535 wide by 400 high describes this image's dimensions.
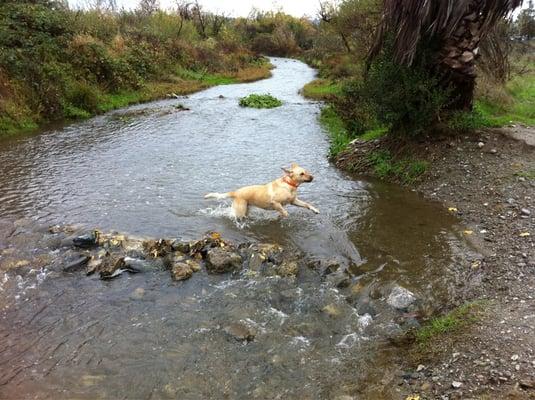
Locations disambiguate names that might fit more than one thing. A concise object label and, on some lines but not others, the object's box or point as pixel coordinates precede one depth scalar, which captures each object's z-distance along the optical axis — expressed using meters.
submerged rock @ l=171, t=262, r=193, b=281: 7.35
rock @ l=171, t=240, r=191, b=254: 8.12
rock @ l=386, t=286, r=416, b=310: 6.40
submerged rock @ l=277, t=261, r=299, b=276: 7.36
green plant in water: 25.78
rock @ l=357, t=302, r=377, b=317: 6.35
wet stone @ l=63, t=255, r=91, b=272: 7.64
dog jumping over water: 9.23
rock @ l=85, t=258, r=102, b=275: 7.57
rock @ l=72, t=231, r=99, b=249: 8.40
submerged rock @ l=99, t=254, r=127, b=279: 7.45
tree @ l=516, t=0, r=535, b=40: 28.65
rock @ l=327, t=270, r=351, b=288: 7.07
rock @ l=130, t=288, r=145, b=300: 6.91
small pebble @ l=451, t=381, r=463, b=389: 4.63
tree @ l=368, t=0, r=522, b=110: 10.79
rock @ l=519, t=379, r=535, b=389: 4.38
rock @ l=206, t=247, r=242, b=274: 7.53
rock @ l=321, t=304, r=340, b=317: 6.32
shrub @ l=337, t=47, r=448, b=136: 11.64
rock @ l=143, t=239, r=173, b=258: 8.03
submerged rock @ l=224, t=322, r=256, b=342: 5.88
